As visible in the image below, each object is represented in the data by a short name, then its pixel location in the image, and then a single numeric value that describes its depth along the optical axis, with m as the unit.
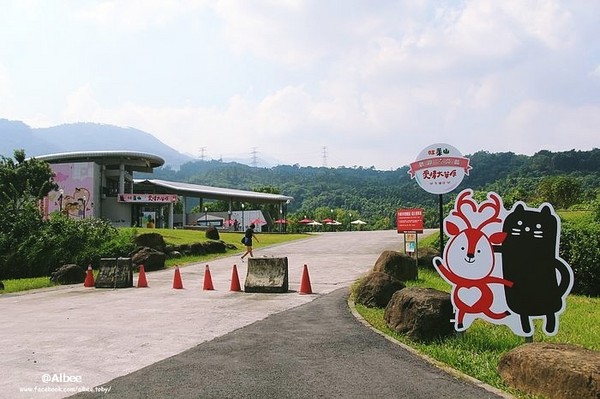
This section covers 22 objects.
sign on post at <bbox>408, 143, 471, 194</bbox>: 11.38
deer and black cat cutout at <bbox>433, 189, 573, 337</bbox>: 6.66
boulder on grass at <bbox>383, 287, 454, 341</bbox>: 7.47
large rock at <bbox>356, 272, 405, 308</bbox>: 10.51
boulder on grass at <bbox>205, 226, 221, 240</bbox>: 36.77
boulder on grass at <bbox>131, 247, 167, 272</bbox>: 21.54
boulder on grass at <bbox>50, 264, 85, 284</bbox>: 17.78
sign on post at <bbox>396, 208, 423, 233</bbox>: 16.78
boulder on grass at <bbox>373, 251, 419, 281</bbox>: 13.82
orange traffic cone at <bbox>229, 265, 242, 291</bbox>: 14.45
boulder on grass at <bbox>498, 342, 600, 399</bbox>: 4.59
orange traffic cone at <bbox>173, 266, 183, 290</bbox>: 15.18
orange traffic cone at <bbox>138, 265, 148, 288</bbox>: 16.17
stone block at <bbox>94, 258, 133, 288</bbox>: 16.12
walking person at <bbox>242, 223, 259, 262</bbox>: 24.86
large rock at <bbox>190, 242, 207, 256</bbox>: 26.88
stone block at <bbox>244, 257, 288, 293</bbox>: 13.85
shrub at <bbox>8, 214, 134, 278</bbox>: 21.92
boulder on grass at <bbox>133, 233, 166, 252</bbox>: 24.36
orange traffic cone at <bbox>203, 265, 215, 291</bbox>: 14.74
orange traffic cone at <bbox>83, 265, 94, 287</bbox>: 16.58
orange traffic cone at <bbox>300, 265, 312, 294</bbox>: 13.52
